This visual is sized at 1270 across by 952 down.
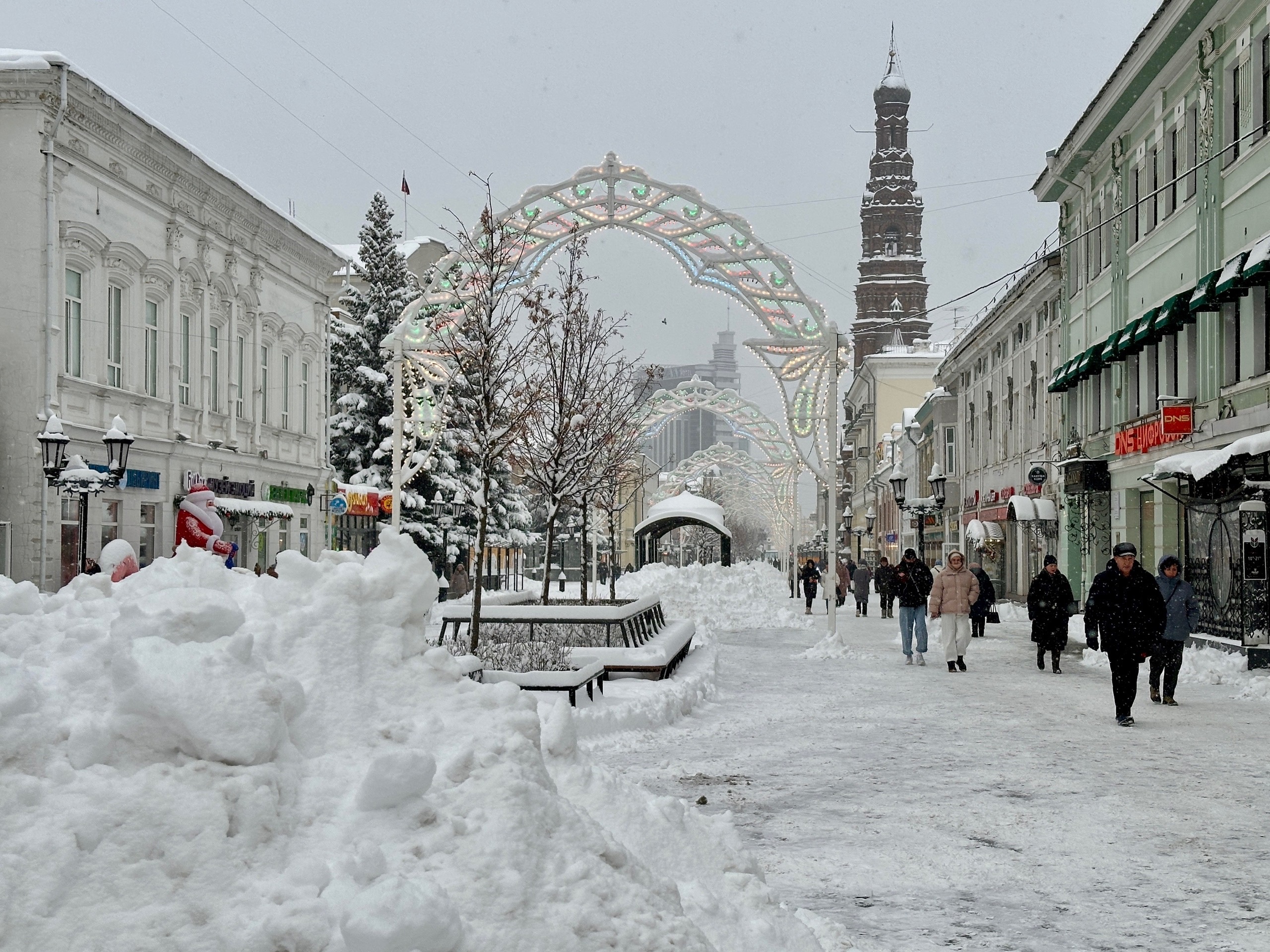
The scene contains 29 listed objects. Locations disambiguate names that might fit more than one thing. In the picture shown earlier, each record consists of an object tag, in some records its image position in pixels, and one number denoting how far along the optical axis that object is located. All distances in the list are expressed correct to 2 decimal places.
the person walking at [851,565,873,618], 33.03
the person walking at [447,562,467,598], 35.66
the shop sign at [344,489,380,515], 41.22
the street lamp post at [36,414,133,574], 18.72
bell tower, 106.38
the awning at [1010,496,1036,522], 33.59
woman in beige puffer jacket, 18.17
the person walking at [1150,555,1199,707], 13.95
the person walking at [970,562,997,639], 25.94
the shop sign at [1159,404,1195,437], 22.45
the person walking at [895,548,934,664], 19.45
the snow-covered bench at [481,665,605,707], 11.06
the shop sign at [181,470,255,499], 29.55
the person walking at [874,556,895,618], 29.86
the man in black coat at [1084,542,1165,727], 12.15
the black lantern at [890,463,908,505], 31.78
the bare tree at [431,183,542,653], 15.13
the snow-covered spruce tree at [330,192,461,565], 42.62
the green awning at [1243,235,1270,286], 17.70
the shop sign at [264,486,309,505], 35.16
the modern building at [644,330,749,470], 101.29
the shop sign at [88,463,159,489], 26.48
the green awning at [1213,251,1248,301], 18.97
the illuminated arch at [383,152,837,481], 20.48
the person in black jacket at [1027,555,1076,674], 17.95
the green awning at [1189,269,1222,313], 20.06
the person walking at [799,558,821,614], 34.41
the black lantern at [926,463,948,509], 31.20
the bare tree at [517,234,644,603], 21.94
